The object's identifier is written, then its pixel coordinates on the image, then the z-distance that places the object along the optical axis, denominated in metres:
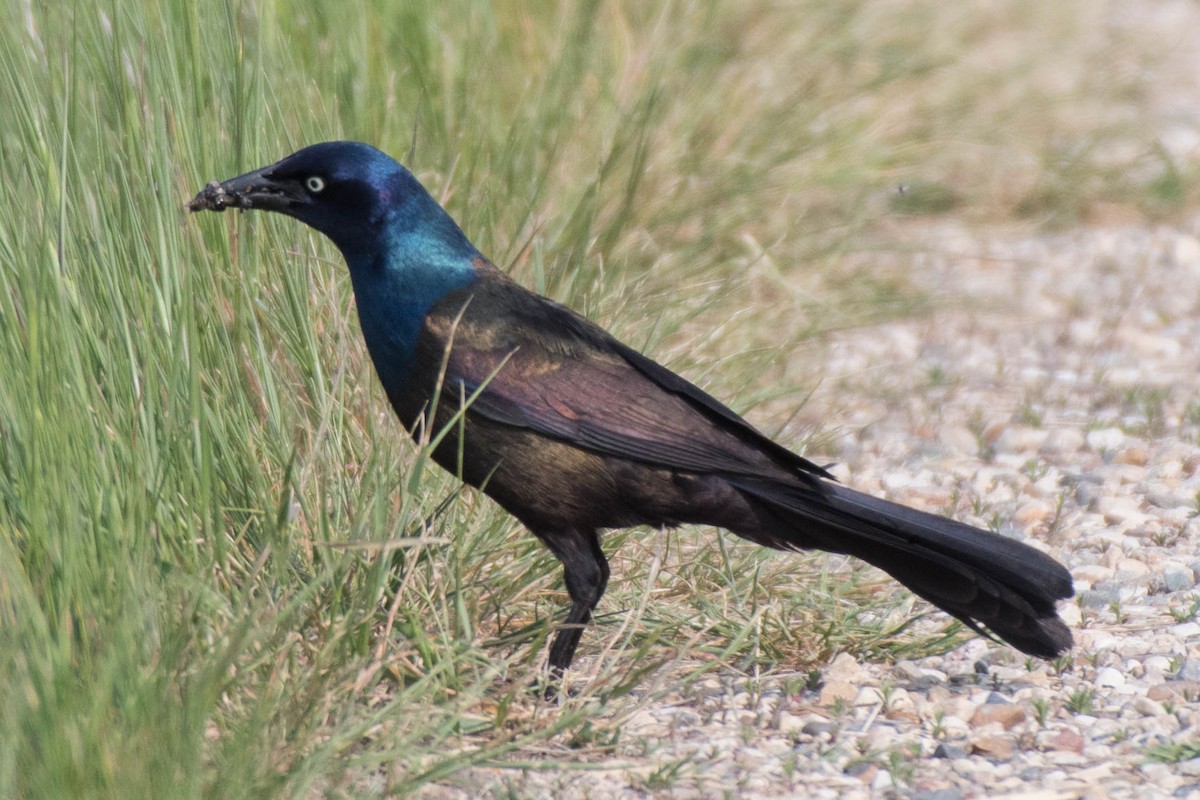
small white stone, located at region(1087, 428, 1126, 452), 8.95
